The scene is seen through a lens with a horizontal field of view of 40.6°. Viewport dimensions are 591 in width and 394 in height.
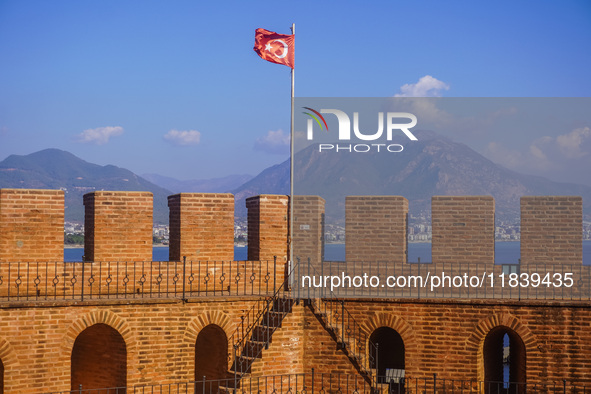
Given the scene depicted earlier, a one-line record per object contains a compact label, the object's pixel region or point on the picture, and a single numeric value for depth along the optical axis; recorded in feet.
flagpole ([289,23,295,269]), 53.52
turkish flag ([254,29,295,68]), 55.93
